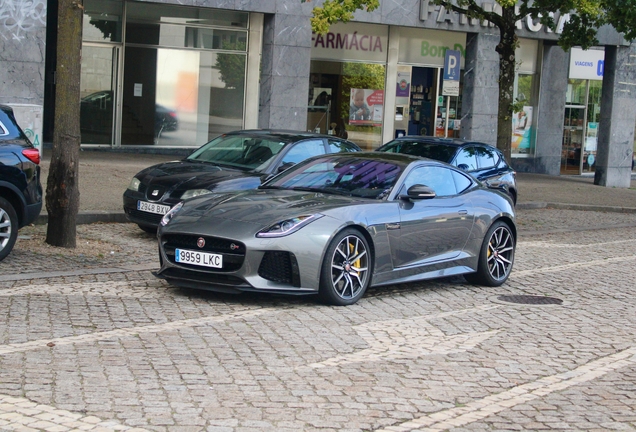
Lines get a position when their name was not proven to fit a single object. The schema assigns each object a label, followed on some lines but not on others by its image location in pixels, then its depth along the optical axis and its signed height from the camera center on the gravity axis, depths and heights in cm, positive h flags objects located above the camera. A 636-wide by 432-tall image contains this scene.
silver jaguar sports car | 827 -100
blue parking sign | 2227 +142
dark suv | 1002 -82
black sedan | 1194 -70
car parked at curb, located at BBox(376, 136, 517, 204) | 1636 -45
